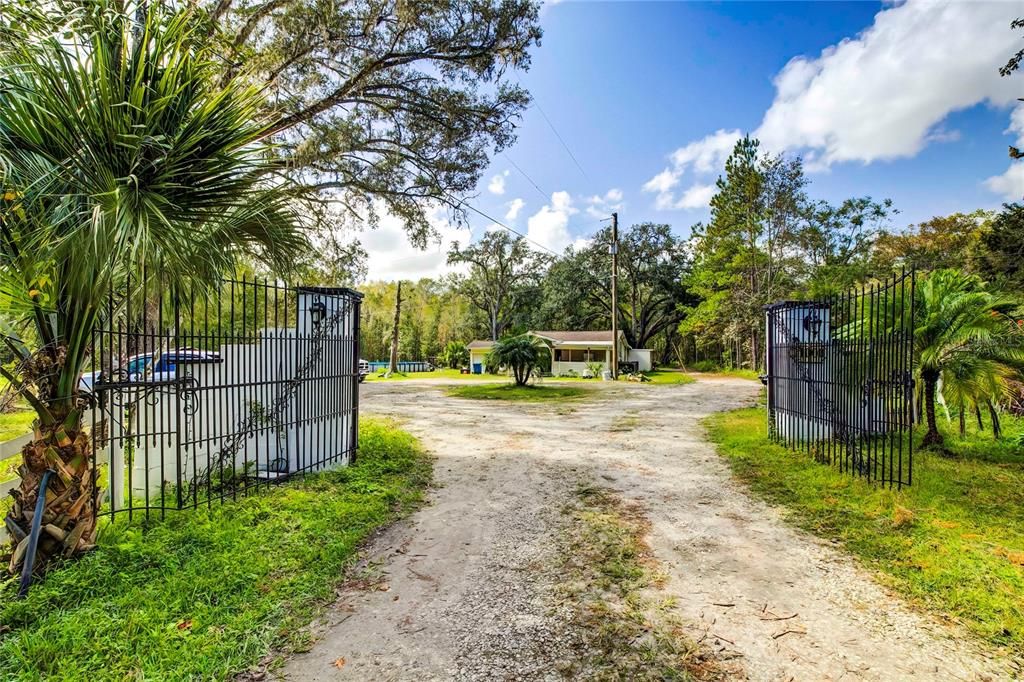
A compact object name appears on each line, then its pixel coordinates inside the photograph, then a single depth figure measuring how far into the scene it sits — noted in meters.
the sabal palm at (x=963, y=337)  4.93
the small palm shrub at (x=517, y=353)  15.96
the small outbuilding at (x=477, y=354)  28.70
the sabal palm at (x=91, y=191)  2.35
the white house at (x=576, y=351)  27.03
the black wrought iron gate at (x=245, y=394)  3.21
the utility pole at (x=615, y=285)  20.19
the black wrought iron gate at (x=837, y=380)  4.37
